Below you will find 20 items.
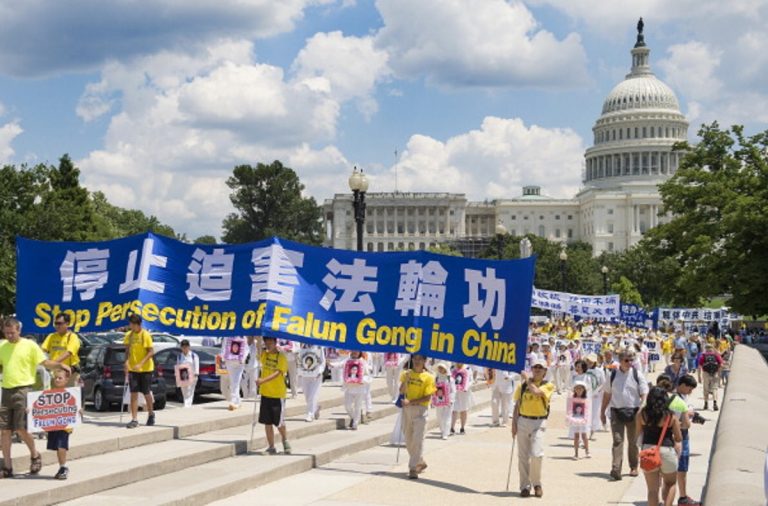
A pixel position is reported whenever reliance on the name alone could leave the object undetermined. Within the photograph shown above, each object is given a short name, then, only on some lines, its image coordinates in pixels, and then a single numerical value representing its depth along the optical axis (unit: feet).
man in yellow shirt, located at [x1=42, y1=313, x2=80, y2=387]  46.29
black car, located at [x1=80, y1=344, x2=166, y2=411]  66.74
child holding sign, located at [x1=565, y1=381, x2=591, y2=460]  57.93
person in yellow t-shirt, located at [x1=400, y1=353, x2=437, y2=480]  46.98
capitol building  590.96
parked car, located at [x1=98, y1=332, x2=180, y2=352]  89.85
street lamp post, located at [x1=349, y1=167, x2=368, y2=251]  81.87
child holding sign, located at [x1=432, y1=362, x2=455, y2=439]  61.33
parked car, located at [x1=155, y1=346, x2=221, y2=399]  72.18
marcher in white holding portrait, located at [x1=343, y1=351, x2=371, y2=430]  61.21
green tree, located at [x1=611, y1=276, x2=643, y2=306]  323.37
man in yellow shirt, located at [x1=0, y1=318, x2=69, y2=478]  38.91
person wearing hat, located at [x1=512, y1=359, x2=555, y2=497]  44.52
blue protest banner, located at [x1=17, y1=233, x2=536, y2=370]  47.09
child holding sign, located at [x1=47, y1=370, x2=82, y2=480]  38.96
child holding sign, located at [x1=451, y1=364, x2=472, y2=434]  66.35
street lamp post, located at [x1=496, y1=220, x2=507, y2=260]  139.76
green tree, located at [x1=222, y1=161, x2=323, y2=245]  366.02
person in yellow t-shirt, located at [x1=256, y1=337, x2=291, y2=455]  47.91
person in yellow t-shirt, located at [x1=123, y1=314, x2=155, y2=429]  50.29
